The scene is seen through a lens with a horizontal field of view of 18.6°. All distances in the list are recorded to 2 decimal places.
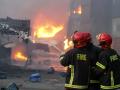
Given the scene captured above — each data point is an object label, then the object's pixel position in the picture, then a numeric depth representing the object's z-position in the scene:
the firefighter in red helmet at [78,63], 6.49
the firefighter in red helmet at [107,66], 6.42
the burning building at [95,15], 45.91
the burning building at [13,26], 21.14
